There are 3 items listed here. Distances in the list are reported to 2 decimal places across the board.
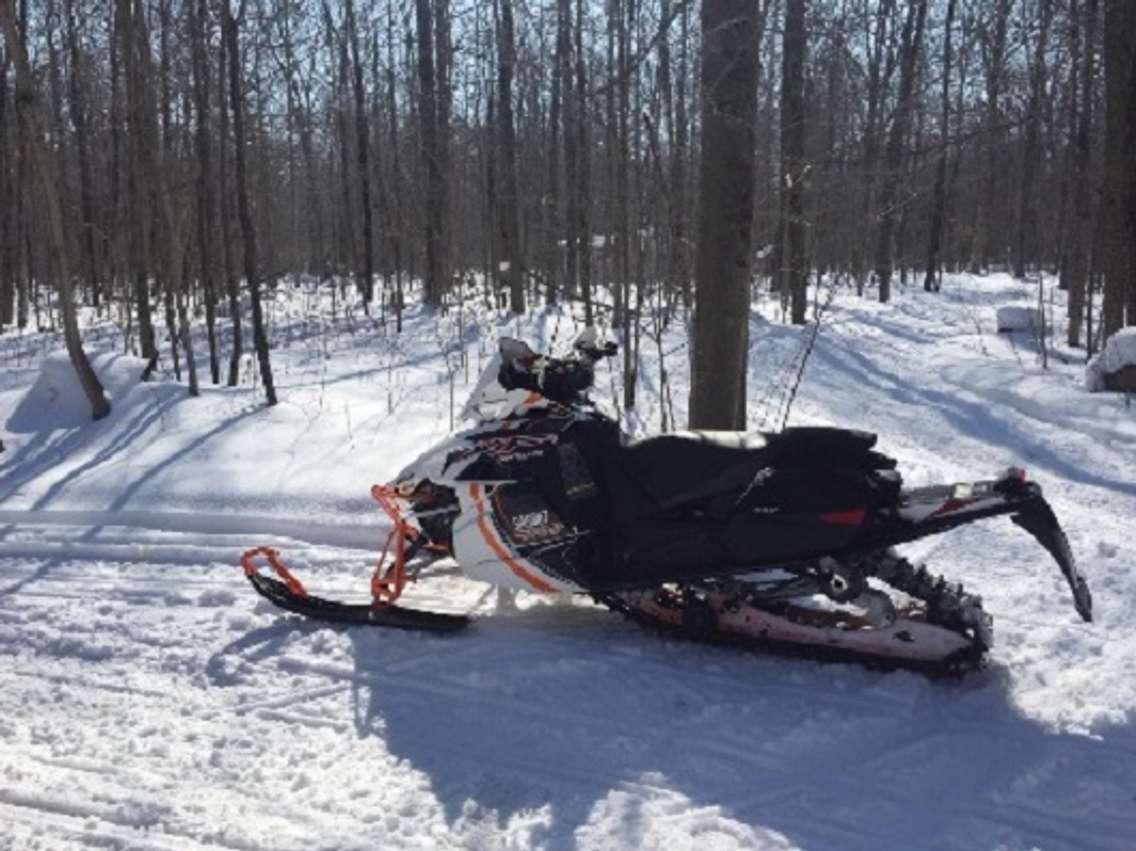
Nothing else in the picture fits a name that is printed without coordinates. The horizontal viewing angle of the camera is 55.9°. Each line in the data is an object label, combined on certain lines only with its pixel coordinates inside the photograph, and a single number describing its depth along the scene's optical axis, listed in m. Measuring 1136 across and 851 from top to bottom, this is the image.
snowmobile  3.74
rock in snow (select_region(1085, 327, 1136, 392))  10.57
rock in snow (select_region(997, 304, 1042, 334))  18.47
